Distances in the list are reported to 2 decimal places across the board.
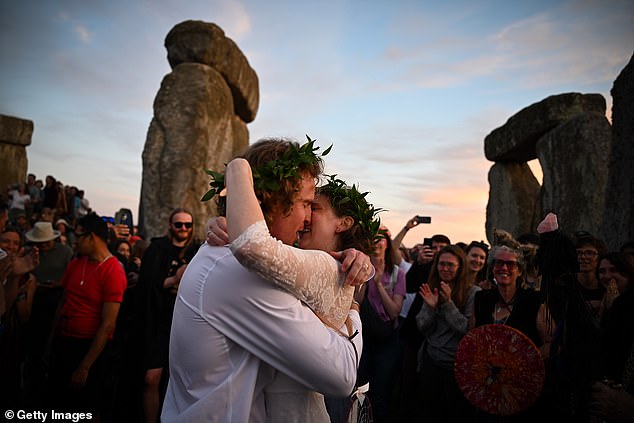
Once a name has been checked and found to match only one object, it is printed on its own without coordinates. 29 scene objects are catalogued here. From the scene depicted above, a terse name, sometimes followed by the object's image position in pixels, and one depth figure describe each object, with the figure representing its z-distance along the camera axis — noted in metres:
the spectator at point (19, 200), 12.07
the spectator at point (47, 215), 10.05
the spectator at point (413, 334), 4.94
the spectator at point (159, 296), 4.12
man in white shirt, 1.33
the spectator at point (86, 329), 3.85
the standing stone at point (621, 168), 5.11
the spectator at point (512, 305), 3.40
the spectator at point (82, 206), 12.70
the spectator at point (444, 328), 4.18
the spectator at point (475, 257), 4.94
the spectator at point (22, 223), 9.80
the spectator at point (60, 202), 12.35
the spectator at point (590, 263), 4.00
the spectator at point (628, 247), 4.14
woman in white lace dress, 1.27
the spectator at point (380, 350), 4.49
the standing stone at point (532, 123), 8.44
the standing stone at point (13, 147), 15.34
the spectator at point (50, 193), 12.38
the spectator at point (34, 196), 12.36
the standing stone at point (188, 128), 10.20
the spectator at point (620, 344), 2.42
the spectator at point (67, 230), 8.91
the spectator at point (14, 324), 3.78
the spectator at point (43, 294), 4.67
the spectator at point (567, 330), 2.64
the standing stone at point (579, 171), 7.47
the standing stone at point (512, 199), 10.45
